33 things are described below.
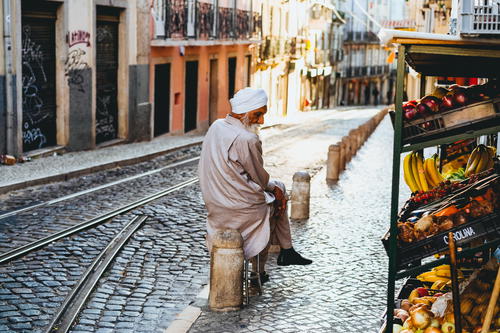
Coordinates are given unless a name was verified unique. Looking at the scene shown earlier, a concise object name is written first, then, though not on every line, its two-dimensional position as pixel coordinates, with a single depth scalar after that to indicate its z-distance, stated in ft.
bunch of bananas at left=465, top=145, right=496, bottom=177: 25.96
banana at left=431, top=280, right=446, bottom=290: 23.00
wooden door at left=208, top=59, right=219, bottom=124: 119.24
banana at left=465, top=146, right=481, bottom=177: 26.14
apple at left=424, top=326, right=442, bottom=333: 19.35
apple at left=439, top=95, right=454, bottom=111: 19.54
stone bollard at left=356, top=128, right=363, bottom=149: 85.89
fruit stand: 18.31
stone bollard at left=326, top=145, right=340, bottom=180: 57.36
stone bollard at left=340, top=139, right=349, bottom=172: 61.87
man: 25.44
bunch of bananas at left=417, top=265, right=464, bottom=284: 23.15
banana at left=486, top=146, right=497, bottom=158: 26.64
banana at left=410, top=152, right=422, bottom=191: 26.14
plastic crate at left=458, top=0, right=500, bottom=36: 17.48
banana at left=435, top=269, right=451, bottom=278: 23.95
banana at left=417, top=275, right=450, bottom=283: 23.82
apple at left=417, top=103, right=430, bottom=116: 19.28
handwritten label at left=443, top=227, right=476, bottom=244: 19.06
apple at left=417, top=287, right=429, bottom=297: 22.71
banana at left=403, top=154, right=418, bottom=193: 26.11
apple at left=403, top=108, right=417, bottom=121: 19.19
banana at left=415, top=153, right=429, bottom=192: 26.09
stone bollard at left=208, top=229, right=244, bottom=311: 24.93
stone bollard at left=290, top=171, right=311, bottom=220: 40.98
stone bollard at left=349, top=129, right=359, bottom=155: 77.00
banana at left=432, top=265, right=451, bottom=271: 24.49
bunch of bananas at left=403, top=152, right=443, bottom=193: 26.12
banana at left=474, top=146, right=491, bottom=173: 25.95
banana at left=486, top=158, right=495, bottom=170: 25.86
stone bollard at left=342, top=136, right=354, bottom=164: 69.51
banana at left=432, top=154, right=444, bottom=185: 26.35
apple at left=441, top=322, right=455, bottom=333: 19.29
